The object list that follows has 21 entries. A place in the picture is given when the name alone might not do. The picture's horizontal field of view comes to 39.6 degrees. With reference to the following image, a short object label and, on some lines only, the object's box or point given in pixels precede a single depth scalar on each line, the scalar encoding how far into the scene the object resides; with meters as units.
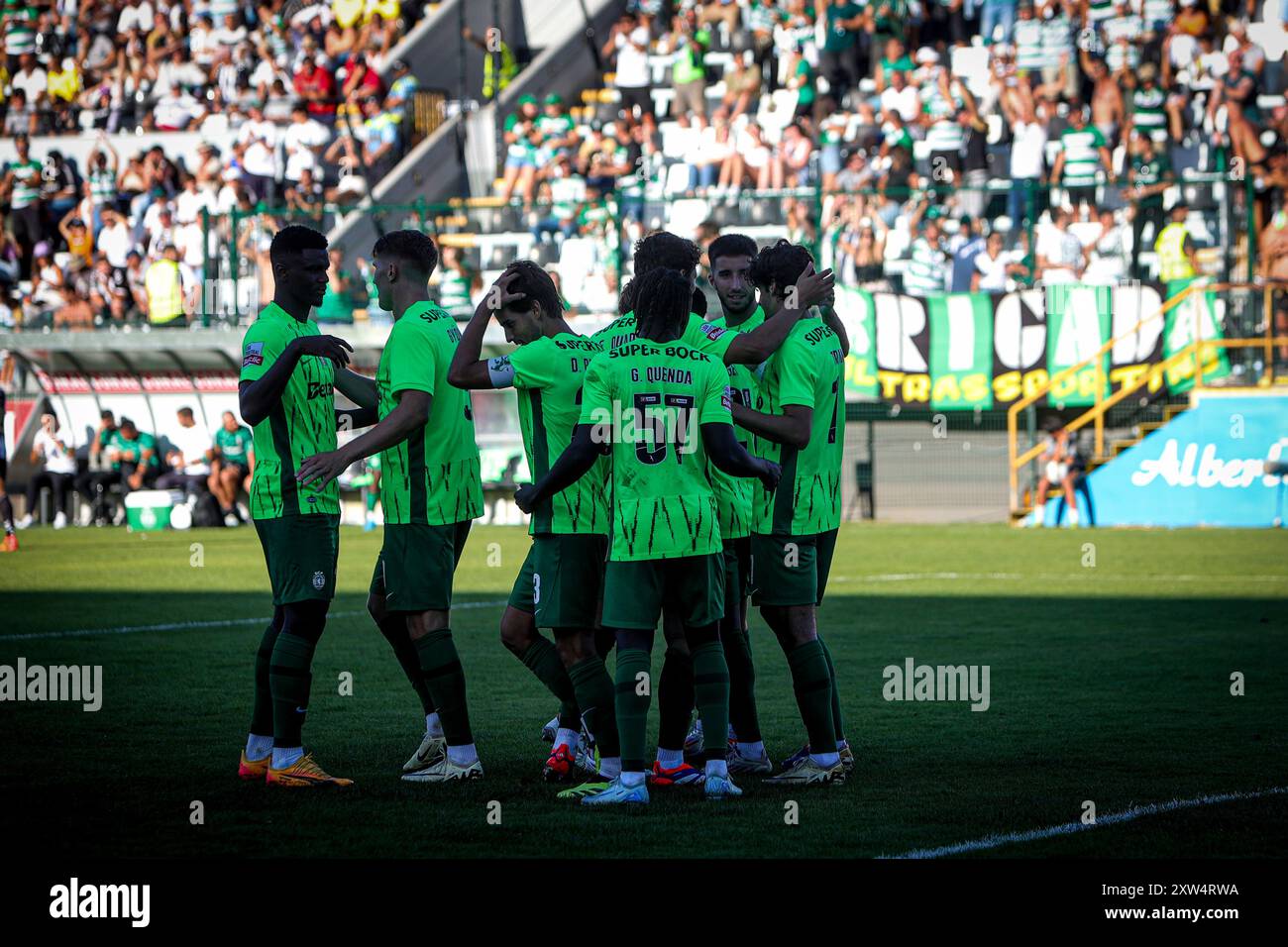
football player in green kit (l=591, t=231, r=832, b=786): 7.12
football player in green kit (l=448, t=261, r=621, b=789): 7.14
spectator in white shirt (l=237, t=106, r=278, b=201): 31.30
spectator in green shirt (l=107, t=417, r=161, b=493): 27.80
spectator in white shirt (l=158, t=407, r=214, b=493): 27.34
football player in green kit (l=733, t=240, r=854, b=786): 7.20
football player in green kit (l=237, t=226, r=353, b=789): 7.17
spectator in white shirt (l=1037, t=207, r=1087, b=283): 25.59
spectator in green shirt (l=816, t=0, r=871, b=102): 30.59
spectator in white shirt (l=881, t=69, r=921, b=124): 28.87
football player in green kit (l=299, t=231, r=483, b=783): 7.19
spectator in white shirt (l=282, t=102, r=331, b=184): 31.48
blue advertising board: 23.78
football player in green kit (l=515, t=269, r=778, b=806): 6.73
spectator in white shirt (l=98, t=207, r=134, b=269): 31.23
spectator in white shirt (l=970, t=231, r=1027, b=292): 25.92
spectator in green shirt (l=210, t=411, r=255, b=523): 26.86
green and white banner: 25.17
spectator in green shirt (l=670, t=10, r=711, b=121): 30.67
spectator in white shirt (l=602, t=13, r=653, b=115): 32.28
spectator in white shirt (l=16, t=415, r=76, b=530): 28.28
